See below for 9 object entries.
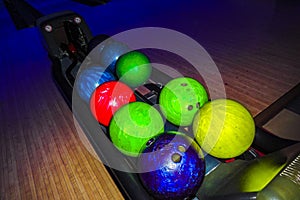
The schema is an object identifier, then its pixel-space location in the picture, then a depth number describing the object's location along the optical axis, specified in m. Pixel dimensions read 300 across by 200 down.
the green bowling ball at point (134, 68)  1.29
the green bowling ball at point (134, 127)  0.86
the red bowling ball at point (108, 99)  1.05
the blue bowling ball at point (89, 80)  1.23
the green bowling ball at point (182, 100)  0.94
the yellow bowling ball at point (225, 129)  0.80
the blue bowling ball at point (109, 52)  1.49
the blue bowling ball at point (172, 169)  0.70
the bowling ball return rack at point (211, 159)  0.58
